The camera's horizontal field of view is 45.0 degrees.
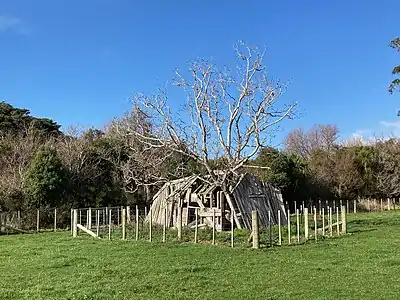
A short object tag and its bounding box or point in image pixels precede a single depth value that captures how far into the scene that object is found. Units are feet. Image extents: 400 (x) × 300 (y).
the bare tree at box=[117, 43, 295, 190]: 77.41
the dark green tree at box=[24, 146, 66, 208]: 96.43
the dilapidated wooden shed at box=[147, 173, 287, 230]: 78.43
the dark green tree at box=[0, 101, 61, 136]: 131.85
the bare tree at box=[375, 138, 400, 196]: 155.94
